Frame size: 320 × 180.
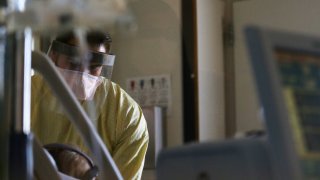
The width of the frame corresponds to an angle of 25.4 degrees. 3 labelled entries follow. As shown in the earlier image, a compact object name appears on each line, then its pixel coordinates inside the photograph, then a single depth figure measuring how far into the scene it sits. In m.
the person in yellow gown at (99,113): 2.73
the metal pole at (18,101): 1.48
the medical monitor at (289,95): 1.21
